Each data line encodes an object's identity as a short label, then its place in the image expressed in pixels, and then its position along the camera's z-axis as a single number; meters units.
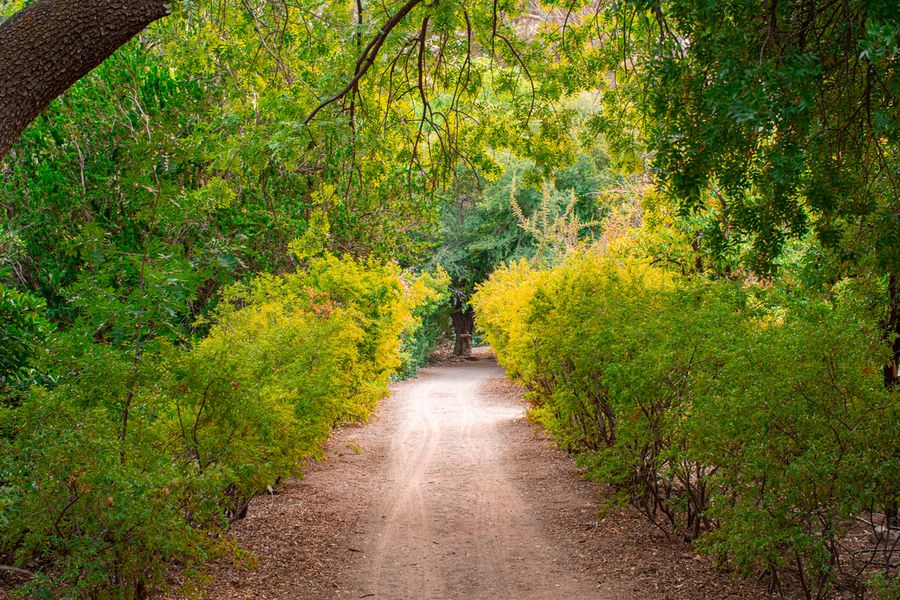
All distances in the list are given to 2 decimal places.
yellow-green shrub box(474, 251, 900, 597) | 5.06
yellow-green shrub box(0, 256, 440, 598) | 4.44
